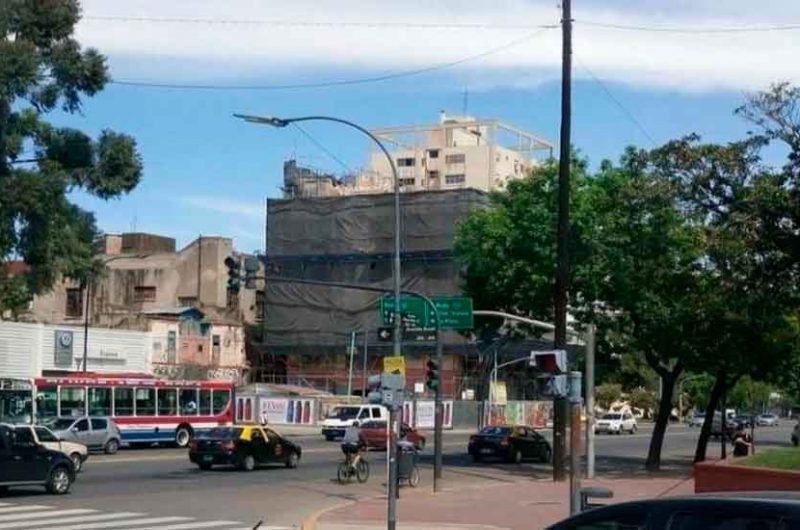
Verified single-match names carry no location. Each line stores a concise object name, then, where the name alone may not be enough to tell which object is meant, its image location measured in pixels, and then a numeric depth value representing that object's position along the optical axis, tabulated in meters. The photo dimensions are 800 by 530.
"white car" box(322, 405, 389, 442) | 69.28
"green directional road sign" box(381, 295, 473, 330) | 43.31
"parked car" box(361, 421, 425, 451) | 57.97
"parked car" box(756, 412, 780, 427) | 136.73
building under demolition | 98.38
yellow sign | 25.97
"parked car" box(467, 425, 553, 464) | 52.31
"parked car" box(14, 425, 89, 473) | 37.62
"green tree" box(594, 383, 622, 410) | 120.76
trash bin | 36.62
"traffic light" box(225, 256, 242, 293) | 36.53
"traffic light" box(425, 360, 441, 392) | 39.12
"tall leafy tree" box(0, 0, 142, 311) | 25.38
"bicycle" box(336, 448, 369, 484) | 38.91
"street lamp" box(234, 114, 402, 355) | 35.12
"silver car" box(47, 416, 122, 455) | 51.25
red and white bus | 52.62
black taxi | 43.75
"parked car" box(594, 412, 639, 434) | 95.69
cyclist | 38.94
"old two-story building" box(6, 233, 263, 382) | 90.38
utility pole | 37.03
